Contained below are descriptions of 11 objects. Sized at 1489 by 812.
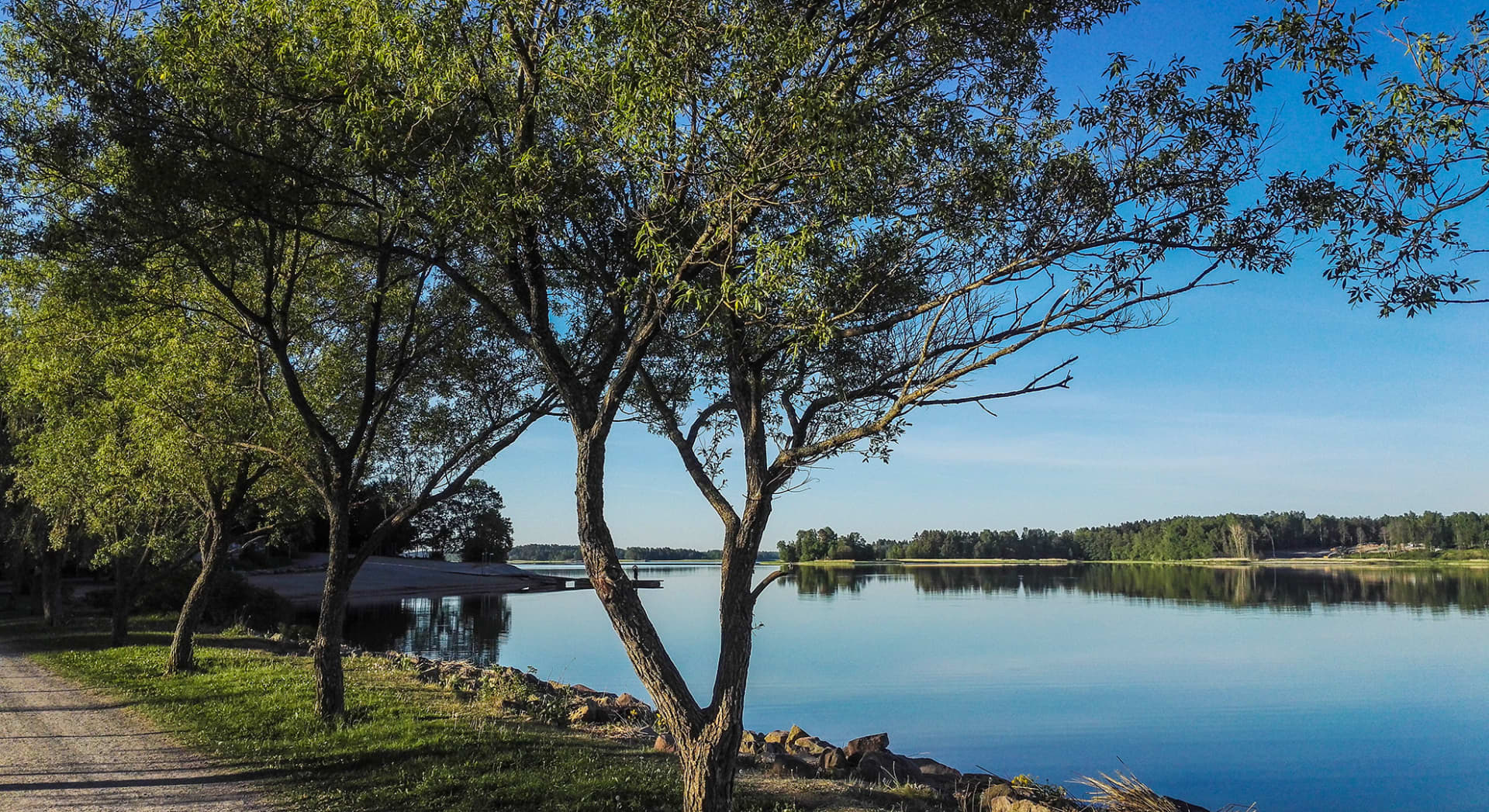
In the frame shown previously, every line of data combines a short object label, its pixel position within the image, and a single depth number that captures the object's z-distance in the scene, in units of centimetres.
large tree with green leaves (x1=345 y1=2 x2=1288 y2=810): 639
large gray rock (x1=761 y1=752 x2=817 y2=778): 1040
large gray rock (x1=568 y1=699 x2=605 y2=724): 1291
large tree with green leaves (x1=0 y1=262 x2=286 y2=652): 1373
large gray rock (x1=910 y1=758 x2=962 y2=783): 1268
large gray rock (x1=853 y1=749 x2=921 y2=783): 1132
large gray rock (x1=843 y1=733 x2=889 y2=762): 1339
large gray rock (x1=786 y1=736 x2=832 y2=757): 1380
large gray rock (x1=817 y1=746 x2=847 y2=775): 1213
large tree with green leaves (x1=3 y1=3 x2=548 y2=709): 861
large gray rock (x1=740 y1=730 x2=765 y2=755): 1152
